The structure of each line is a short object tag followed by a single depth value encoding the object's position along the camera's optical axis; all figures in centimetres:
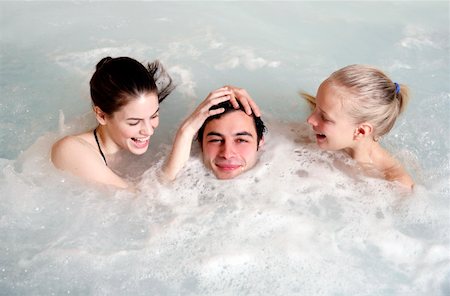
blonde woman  292
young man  296
